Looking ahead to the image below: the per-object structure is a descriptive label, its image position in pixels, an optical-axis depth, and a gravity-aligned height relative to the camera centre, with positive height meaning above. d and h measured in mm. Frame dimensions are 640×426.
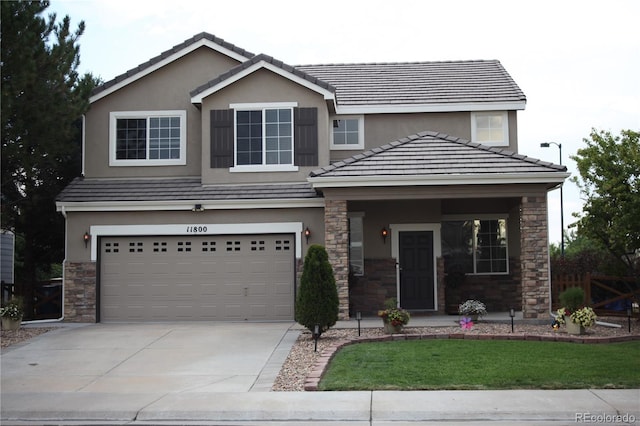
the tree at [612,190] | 16500 +1127
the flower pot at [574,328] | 14156 -1791
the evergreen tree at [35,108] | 13922 +2785
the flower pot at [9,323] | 15945 -1833
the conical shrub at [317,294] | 13555 -1048
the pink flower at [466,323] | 14812 -1767
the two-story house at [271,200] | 16266 +962
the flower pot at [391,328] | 14320 -1805
